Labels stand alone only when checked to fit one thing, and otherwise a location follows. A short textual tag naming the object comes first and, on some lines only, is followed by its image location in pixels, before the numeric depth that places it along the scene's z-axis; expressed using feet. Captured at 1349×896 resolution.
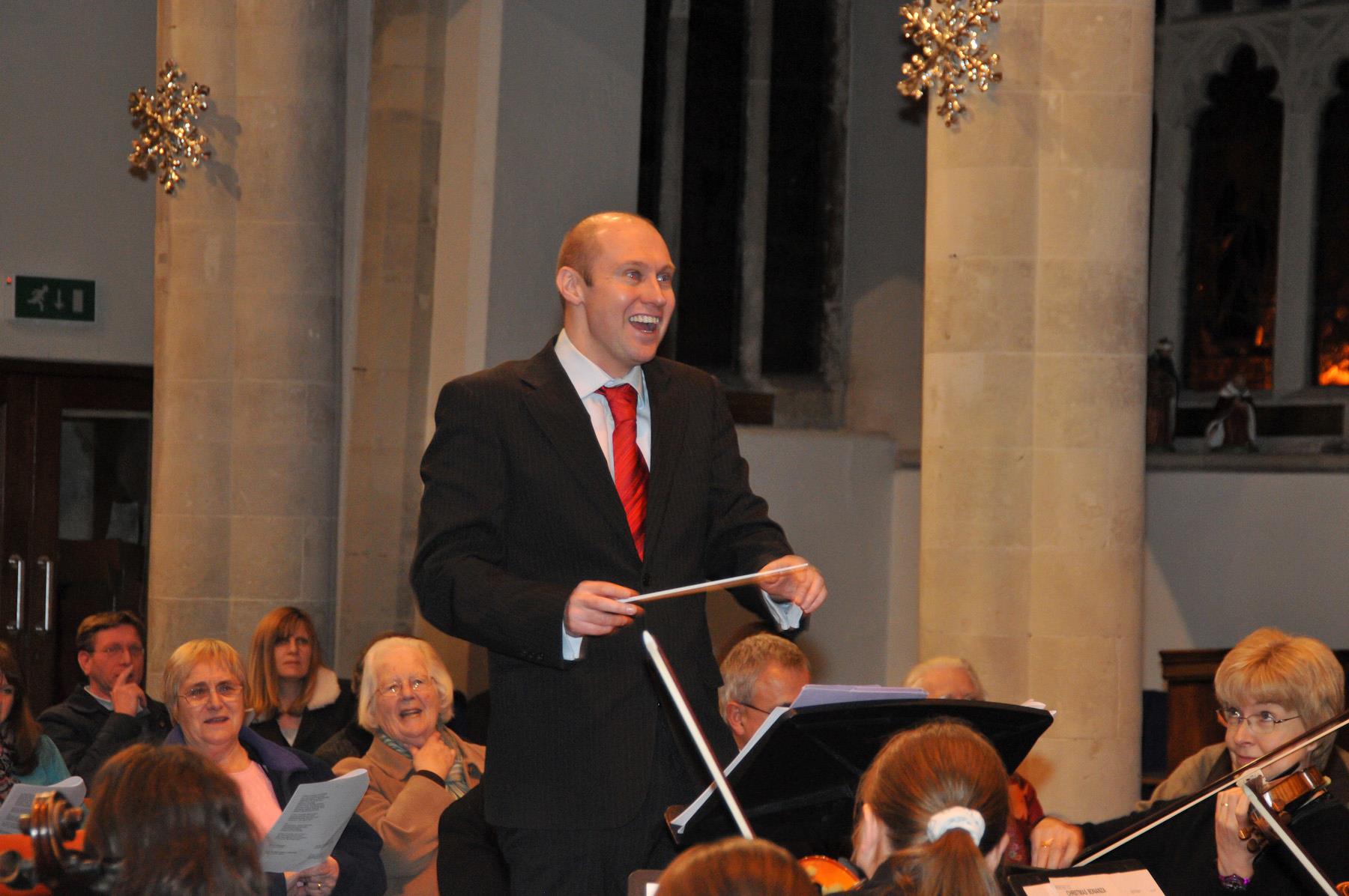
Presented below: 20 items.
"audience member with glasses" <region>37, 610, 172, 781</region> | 33.45
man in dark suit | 18.61
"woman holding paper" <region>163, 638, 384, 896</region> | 27.45
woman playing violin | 21.45
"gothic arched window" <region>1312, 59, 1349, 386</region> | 65.51
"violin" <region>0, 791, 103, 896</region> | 13.20
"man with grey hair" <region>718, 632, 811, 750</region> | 26.55
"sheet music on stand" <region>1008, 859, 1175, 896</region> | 18.42
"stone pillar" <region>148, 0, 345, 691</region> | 47.93
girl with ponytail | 14.71
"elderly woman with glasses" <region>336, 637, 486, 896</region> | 29.35
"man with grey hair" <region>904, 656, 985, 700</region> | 30.04
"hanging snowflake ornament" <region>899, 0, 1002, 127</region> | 37.11
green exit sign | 57.62
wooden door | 58.34
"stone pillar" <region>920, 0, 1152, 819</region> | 36.99
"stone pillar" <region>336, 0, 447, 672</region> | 55.57
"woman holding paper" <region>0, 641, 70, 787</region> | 30.89
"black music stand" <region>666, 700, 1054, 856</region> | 16.92
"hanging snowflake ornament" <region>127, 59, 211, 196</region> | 47.55
